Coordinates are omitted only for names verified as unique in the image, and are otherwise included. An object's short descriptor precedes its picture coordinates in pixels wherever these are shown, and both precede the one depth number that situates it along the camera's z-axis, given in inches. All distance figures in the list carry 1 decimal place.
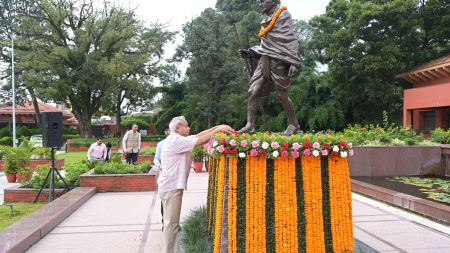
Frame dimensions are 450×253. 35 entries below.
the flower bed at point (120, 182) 405.4
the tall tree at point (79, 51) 1182.9
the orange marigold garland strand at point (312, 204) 174.2
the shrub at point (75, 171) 418.1
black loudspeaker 368.5
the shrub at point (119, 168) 424.5
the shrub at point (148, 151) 719.2
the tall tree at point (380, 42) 951.0
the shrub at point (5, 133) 1350.9
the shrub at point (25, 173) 452.4
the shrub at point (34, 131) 1534.2
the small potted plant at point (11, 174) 515.5
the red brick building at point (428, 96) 867.4
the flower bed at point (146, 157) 687.7
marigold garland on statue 214.2
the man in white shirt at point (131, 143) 489.4
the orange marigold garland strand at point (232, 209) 168.1
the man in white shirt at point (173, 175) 183.3
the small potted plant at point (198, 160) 586.6
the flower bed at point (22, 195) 376.5
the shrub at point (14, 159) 508.4
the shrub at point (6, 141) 1128.6
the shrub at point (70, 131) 1867.6
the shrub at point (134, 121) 1851.1
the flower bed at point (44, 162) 632.4
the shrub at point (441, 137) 528.4
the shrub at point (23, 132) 1438.9
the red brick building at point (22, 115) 1695.3
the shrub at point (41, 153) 620.4
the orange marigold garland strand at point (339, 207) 177.0
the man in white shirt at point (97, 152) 486.3
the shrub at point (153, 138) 1282.0
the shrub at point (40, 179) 395.2
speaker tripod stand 362.6
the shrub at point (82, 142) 1125.1
